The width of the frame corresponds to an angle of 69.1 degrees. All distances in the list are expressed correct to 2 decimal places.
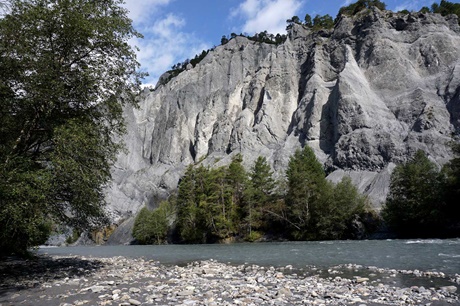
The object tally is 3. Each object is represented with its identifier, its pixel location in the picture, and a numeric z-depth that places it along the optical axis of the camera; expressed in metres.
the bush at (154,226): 69.62
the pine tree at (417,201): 42.75
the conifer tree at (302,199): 49.72
